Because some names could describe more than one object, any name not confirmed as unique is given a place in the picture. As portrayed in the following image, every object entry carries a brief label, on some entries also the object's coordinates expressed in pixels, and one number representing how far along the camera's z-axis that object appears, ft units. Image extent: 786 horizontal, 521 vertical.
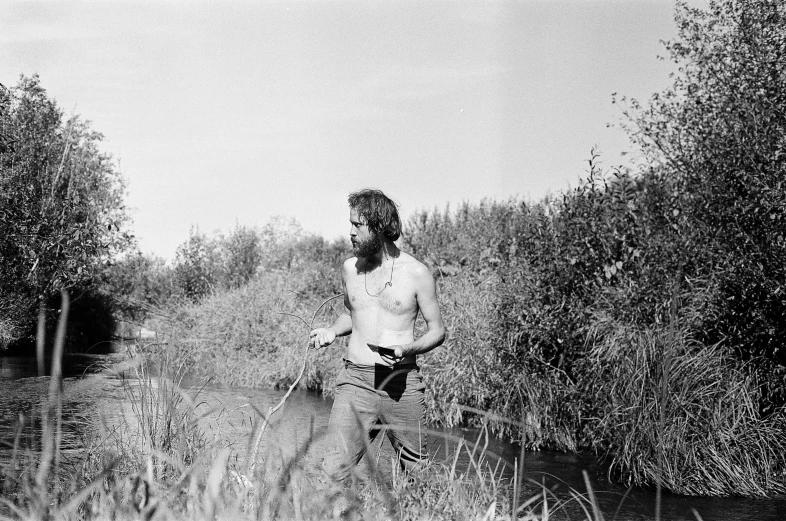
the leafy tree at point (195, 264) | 107.76
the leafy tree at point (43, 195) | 41.78
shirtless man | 14.57
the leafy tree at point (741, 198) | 28.91
